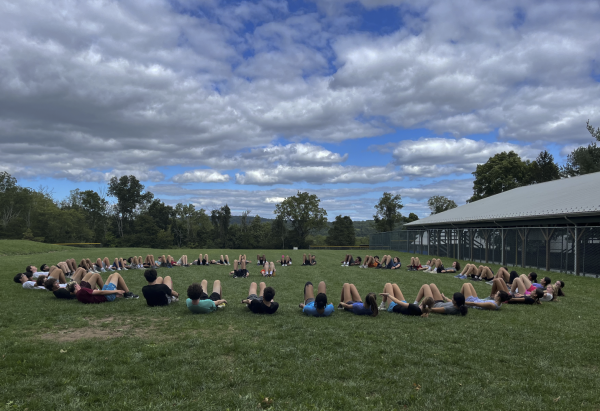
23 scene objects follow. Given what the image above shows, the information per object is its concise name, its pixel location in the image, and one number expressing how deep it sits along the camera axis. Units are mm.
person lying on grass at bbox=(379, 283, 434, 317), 9058
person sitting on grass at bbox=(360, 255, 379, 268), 24102
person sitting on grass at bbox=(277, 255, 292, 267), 24728
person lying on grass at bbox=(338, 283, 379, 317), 9008
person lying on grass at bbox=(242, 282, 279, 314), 9133
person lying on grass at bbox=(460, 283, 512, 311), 10102
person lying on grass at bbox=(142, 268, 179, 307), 9906
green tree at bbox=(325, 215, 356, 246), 86938
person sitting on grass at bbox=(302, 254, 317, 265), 25611
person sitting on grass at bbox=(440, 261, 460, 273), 21325
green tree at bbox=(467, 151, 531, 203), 60719
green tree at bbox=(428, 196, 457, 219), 98188
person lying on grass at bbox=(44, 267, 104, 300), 10797
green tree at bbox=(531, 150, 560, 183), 64875
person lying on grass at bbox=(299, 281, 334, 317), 8859
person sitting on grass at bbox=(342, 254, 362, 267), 25750
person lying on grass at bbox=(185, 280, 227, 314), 9078
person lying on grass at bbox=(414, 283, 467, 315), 9211
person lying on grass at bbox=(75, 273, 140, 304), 10273
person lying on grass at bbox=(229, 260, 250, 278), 18250
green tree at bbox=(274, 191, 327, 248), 86875
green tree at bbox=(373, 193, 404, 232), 85188
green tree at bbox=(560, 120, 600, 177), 49531
